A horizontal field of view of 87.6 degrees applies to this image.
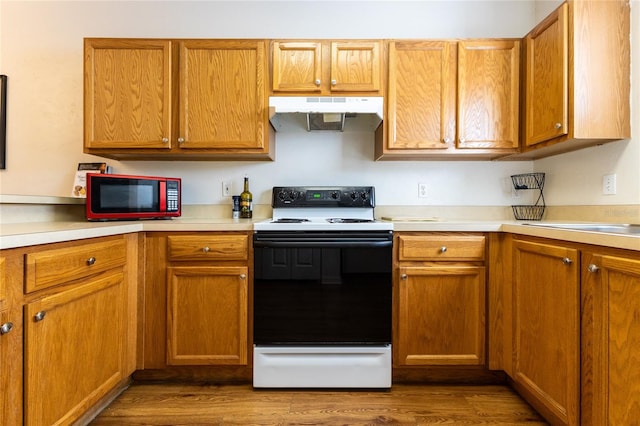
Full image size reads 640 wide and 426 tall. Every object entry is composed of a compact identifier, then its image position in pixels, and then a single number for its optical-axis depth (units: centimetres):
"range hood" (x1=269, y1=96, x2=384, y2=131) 183
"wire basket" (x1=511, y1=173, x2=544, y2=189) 221
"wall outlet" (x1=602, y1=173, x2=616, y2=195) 167
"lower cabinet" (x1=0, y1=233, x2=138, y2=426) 103
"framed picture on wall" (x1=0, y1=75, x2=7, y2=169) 227
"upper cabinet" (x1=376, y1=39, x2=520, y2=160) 193
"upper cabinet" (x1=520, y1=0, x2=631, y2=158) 154
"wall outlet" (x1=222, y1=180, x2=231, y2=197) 229
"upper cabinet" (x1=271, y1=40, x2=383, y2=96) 193
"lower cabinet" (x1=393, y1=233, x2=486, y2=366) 170
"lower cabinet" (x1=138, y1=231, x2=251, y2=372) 169
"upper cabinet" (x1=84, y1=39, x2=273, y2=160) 192
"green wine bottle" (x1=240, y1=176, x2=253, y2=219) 220
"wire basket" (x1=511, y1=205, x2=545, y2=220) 219
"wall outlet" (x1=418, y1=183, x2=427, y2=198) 229
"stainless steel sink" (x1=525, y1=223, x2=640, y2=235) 151
